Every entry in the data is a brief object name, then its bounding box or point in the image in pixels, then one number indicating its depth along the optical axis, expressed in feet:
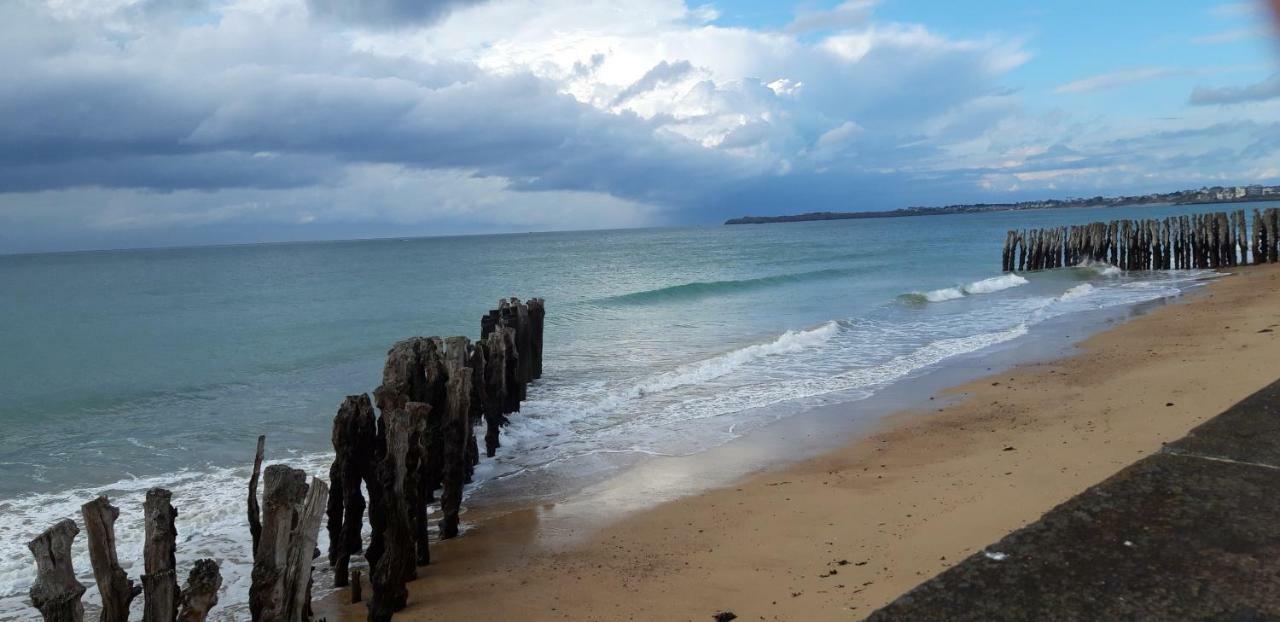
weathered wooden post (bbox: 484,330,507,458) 33.24
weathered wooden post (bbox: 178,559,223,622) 12.26
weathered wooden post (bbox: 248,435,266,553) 17.16
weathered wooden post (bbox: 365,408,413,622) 17.61
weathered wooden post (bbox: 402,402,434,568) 20.45
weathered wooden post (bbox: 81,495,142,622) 12.75
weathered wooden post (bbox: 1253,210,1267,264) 100.83
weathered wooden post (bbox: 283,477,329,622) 13.67
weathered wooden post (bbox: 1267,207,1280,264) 99.66
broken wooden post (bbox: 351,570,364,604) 19.29
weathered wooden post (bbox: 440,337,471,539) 23.82
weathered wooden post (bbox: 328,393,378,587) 21.70
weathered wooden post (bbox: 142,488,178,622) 12.94
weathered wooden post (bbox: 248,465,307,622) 13.44
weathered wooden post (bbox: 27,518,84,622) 11.96
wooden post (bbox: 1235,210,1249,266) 101.50
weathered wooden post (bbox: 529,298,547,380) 48.00
